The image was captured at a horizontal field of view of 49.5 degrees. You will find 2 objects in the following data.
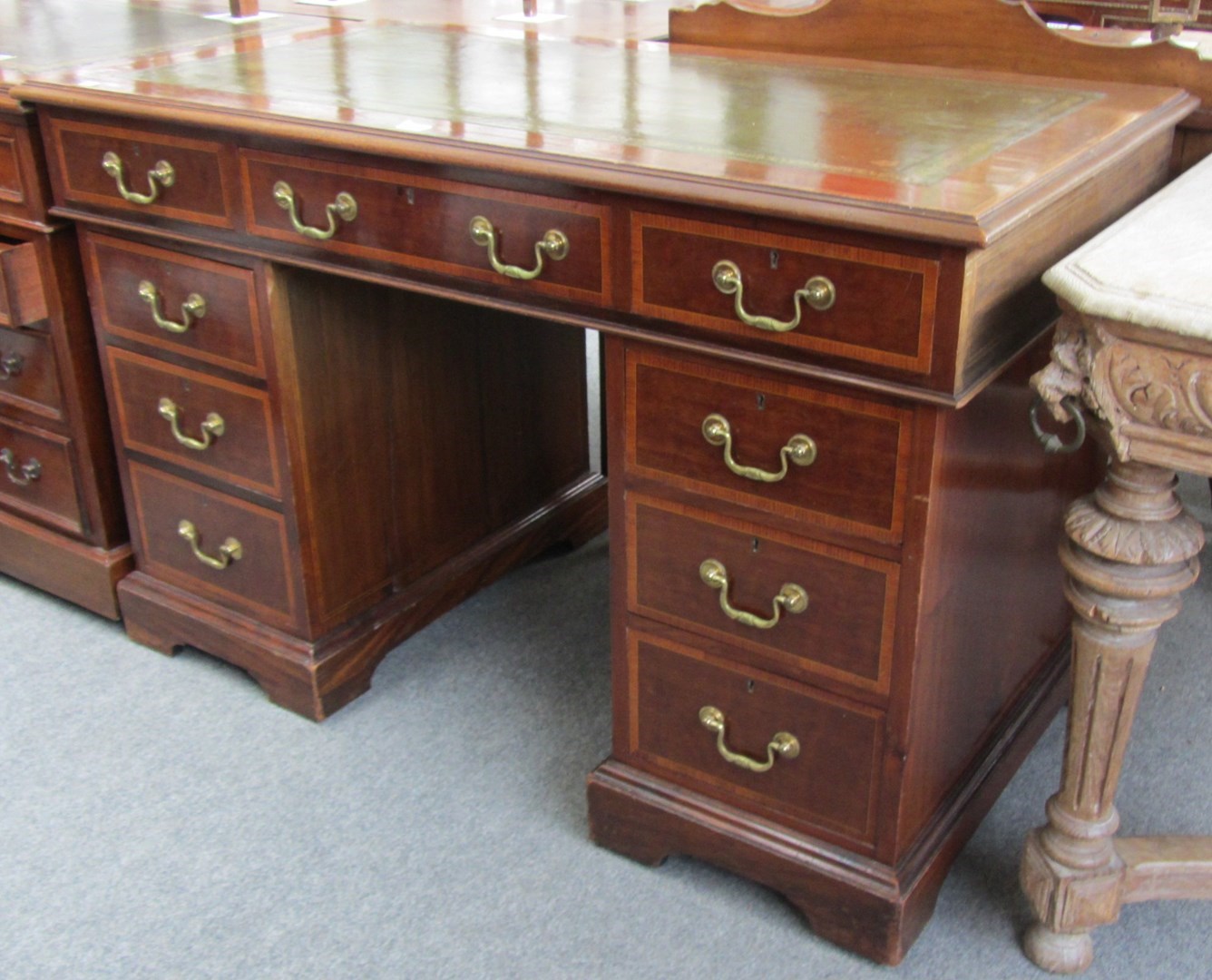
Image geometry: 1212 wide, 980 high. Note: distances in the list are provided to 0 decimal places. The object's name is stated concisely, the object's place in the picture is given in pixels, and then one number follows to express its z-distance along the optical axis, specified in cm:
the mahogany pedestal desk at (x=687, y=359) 125
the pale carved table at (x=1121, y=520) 114
